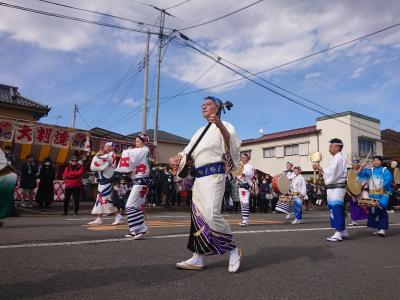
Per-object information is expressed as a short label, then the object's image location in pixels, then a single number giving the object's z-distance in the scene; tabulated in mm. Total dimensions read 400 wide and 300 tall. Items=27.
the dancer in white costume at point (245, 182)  10423
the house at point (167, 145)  31000
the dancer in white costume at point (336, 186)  7430
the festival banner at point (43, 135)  15164
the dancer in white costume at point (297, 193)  11266
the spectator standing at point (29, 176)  13359
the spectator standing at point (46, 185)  13734
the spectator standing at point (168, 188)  16469
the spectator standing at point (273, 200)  18447
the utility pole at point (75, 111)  42281
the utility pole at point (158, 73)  21700
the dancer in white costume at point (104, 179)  9133
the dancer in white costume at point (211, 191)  4504
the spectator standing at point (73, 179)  11852
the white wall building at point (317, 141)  31469
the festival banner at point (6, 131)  14241
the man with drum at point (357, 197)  8266
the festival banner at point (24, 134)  14594
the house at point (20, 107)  18656
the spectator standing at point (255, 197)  17798
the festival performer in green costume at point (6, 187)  3373
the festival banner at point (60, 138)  15641
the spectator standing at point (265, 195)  18125
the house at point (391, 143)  36812
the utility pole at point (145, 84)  21000
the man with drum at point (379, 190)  8422
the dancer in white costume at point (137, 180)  6853
